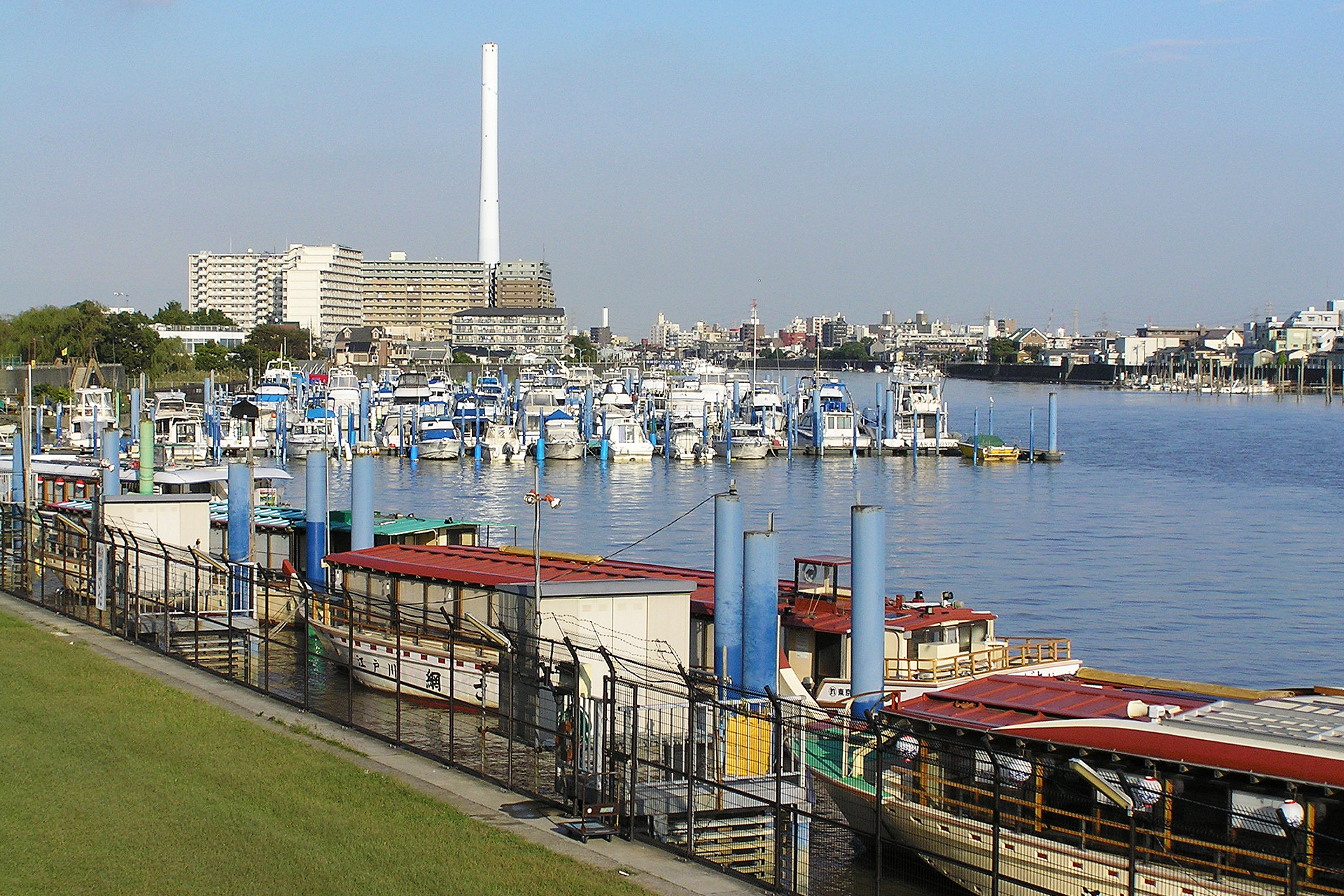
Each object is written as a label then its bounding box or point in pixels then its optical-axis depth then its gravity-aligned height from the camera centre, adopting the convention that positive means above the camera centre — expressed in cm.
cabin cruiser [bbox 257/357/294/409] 9669 -190
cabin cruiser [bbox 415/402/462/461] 9162 -501
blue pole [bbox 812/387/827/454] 9288 -372
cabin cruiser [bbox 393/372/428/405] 10644 -227
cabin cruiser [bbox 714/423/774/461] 9188 -509
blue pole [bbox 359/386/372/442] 9462 -343
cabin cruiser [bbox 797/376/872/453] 9356 -359
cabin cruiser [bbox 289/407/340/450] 8944 -443
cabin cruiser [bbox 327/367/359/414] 10169 -224
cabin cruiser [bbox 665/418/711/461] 9225 -517
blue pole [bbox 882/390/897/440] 9531 -323
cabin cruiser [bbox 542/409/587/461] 9300 -495
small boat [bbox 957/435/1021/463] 9112 -501
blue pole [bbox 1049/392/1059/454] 9228 -323
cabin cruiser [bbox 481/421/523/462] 9188 -519
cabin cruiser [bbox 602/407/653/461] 9006 -480
